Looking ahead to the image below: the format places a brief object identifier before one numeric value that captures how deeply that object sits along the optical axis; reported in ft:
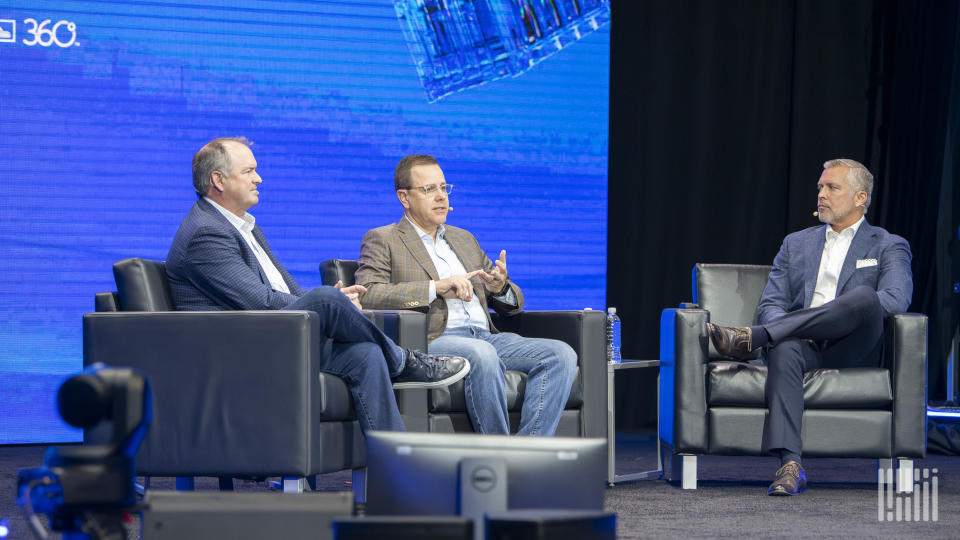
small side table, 24.77
